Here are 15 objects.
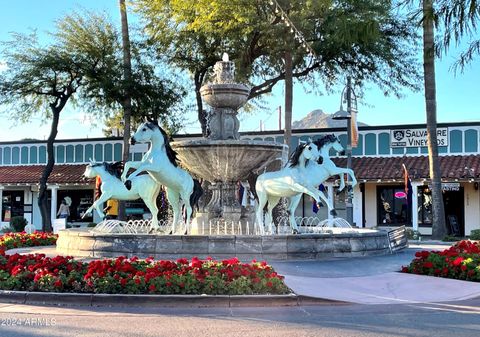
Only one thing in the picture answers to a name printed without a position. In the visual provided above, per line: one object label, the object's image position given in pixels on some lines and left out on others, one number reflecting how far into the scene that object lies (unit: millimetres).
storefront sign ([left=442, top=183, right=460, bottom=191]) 28659
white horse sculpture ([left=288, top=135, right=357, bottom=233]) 14805
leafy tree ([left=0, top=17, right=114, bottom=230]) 30359
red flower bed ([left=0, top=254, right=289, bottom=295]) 9328
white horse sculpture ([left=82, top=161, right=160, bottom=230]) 16609
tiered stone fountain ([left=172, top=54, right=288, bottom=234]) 15961
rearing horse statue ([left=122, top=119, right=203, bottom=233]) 14531
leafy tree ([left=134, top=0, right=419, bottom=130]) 25641
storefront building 29719
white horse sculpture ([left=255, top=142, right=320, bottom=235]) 14406
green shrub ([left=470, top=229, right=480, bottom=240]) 22453
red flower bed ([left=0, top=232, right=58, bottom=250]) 16844
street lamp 23016
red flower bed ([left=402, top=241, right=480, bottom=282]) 11328
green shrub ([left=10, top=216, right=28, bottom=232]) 31891
